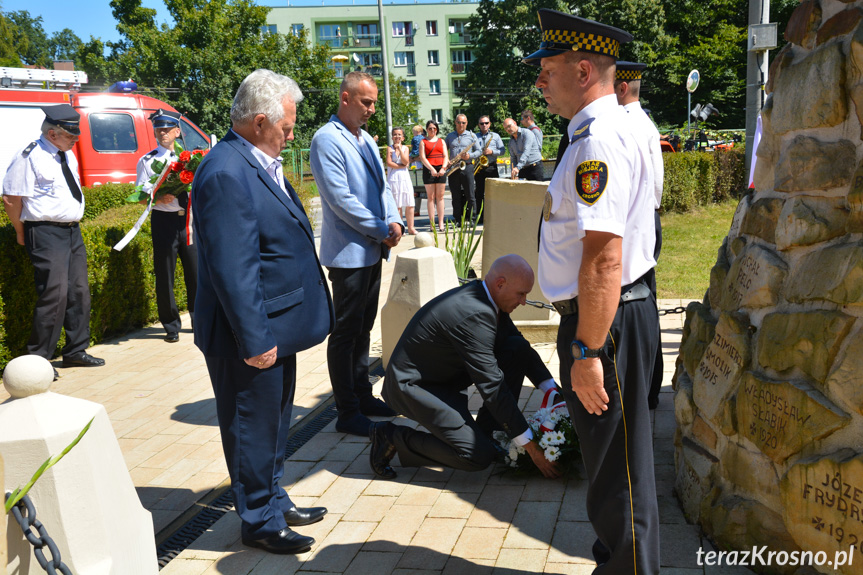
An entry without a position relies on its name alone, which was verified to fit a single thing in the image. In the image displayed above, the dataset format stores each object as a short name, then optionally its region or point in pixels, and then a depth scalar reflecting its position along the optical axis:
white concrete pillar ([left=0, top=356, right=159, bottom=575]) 2.11
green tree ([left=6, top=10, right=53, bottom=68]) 80.13
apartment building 74.06
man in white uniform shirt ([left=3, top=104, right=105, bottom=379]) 6.01
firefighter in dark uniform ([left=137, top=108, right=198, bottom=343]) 7.22
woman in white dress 13.52
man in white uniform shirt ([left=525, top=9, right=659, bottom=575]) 2.33
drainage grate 3.51
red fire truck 14.27
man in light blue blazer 4.57
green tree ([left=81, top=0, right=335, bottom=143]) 42.94
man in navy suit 3.13
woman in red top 13.74
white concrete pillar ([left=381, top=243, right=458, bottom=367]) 5.39
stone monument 2.48
